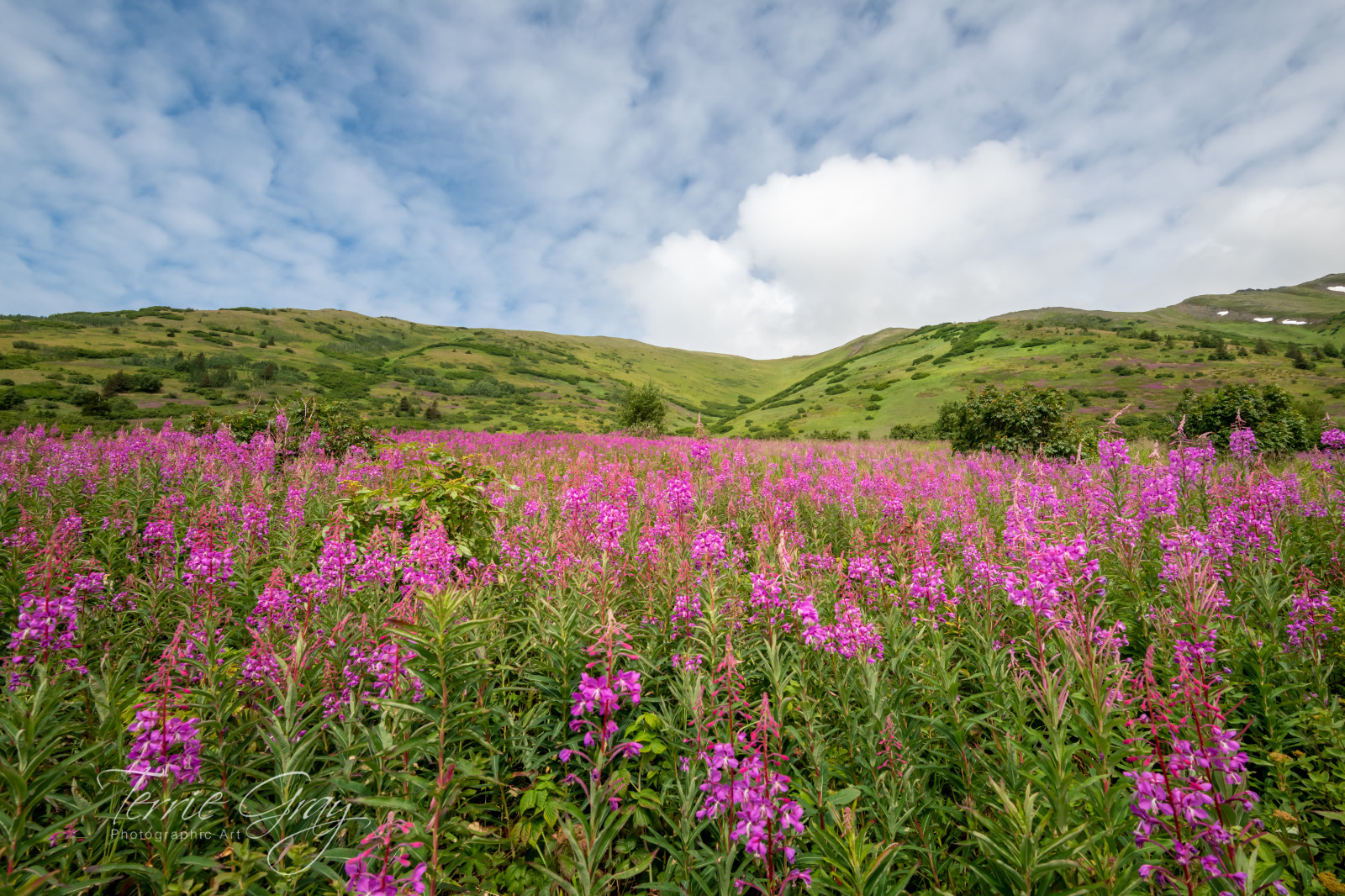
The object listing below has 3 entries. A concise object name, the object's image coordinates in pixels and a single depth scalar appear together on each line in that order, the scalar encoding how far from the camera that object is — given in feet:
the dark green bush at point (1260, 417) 55.62
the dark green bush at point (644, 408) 107.96
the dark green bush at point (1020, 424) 61.07
